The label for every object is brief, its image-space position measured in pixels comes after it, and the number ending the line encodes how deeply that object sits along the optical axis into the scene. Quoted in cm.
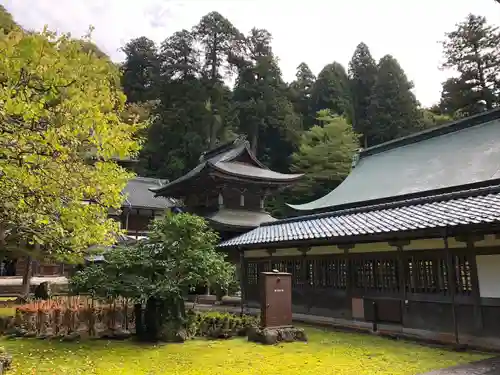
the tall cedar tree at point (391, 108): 4500
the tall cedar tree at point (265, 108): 4819
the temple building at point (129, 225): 2727
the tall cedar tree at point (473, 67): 3981
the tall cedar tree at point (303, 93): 5281
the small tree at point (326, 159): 3988
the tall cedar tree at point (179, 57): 5019
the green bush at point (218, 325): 1133
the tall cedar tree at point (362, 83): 4958
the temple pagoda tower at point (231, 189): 2327
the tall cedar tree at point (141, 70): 5100
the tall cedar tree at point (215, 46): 4920
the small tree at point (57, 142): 550
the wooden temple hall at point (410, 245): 970
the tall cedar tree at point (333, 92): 4997
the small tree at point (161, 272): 1040
